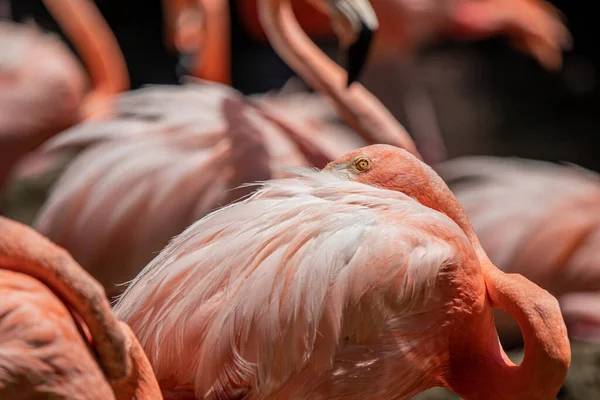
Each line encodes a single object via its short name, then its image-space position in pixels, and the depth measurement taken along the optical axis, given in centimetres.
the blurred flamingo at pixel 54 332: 511
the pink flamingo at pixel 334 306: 523
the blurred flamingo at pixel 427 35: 936
